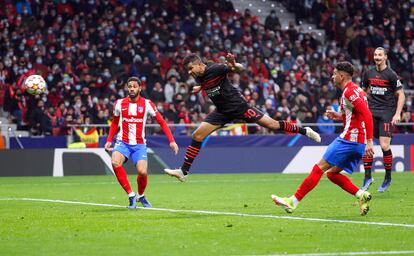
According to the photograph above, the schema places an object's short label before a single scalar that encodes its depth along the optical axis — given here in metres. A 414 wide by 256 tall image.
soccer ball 23.09
